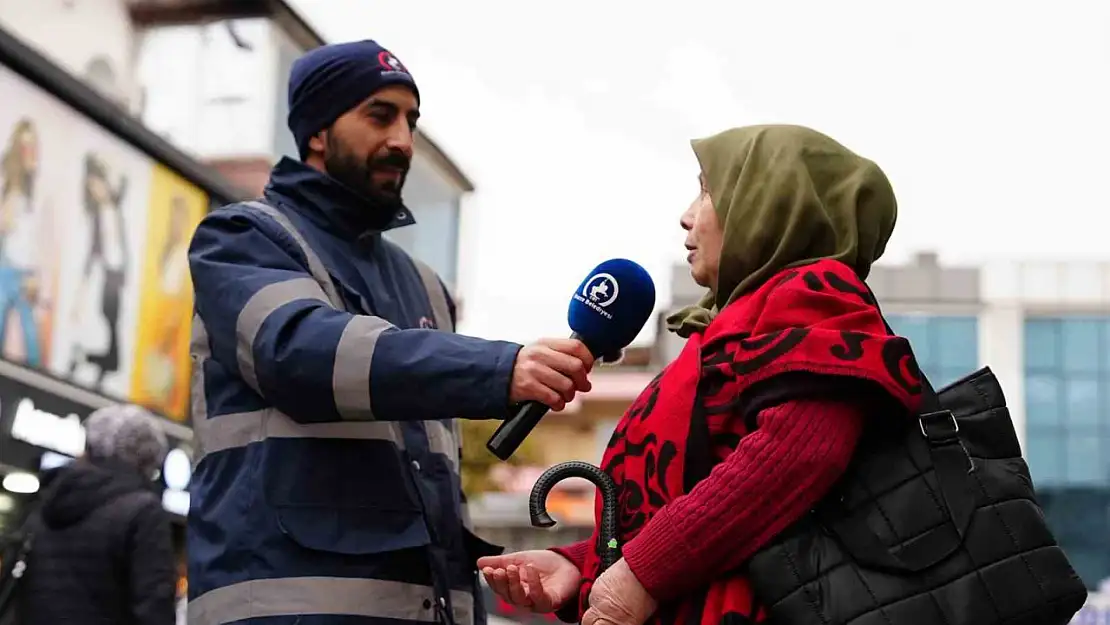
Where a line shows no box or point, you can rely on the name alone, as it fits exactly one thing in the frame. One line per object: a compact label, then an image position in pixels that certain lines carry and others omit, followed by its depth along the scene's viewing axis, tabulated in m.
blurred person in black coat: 5.84
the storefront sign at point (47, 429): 12.72
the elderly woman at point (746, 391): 2.31
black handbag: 2.24
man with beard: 2.75
